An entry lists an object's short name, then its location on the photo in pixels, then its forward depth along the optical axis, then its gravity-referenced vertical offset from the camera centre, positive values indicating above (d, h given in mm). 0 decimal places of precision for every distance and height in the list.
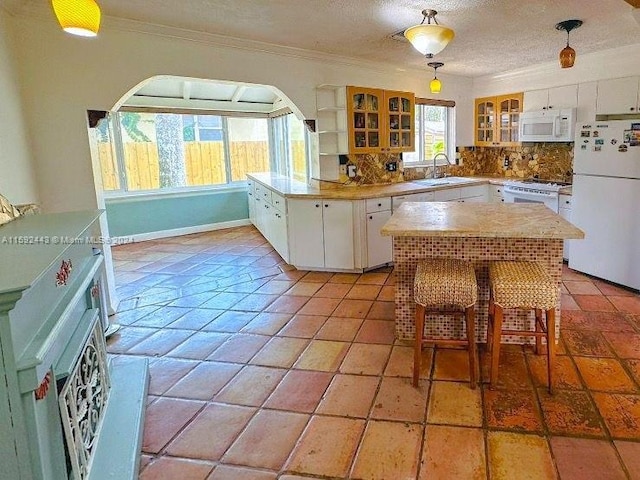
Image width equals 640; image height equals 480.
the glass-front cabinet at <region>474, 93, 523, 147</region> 5609 +559
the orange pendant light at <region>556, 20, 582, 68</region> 3101 +728
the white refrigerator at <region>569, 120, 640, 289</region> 3643 -396
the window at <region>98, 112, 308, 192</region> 6133 +378
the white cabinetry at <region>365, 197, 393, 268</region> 4430 -677
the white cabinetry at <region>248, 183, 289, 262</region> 4784 -584
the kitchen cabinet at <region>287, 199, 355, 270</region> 4383 -672
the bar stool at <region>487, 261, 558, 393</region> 2238 -732
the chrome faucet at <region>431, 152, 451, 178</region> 6008 +11
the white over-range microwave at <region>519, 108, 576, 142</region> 4792 +381
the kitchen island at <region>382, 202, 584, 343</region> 2498 -528
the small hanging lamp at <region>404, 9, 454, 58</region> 2618 +787
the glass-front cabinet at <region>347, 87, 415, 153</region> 4777 +532
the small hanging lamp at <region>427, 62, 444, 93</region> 4092 +742
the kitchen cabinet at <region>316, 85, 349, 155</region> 4734 +546
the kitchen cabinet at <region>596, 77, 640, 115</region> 4211 +600
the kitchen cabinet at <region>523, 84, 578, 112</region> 4816 +704
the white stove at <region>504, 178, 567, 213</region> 4695 -372
